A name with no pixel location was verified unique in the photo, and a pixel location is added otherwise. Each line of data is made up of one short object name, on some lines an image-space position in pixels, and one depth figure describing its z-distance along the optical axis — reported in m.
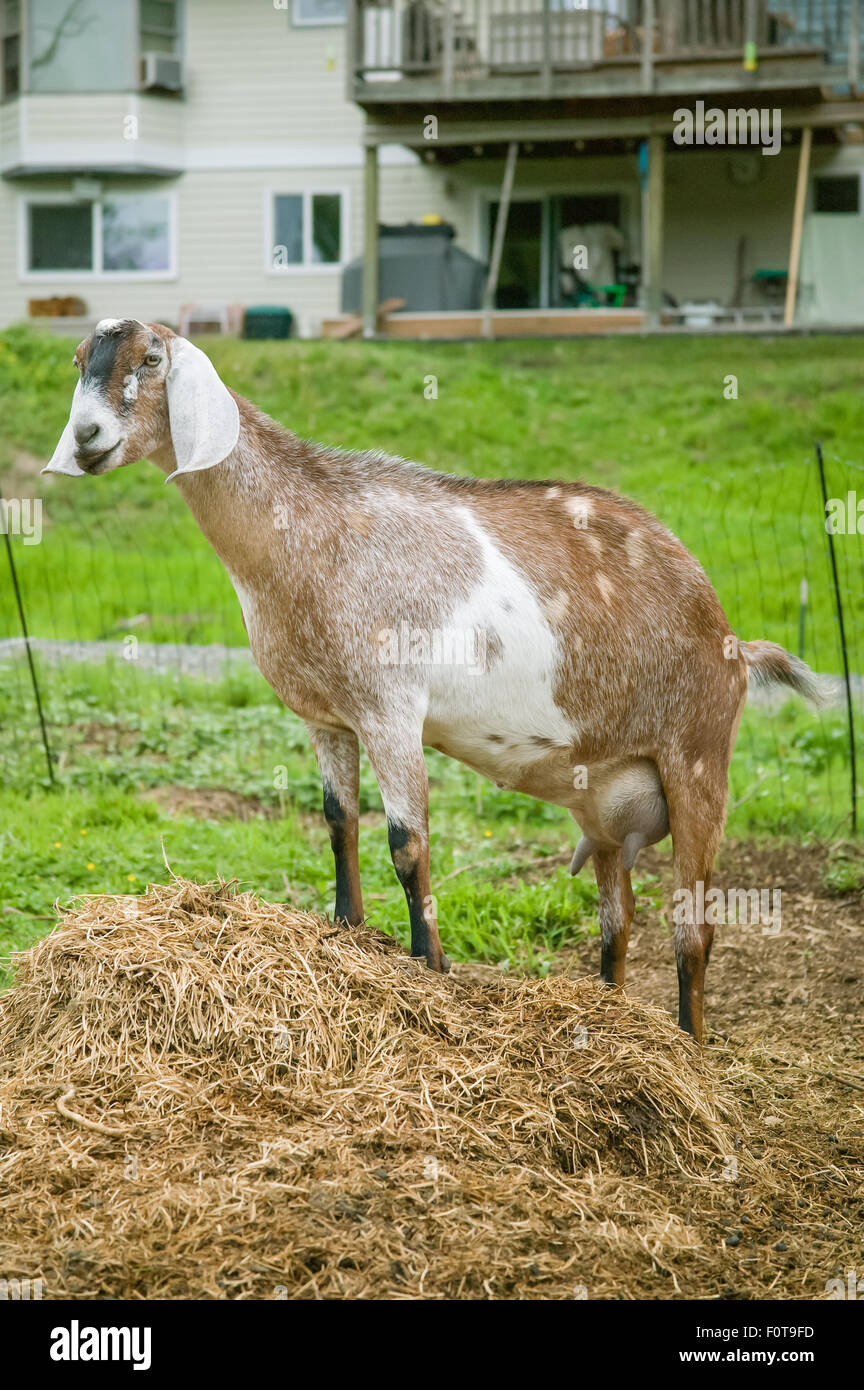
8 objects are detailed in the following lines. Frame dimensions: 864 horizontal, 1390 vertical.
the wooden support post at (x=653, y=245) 17.95
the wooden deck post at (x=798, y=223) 17.31
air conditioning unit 20.47
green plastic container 19.44
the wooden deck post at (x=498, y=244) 17.80
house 18.09
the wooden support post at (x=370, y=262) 18.56
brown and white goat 3.94
